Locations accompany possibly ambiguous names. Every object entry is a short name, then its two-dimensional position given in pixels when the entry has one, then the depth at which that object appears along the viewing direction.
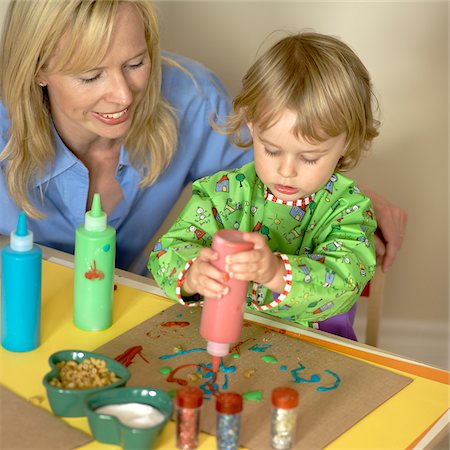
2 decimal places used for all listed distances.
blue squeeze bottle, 1.46
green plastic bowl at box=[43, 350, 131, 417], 1.33
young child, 1.50
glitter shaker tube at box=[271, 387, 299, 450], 1.29
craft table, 1.34
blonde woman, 1.73
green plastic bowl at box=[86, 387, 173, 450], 1.27
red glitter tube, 1.28
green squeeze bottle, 1.51
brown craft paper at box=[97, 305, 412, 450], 1.35
